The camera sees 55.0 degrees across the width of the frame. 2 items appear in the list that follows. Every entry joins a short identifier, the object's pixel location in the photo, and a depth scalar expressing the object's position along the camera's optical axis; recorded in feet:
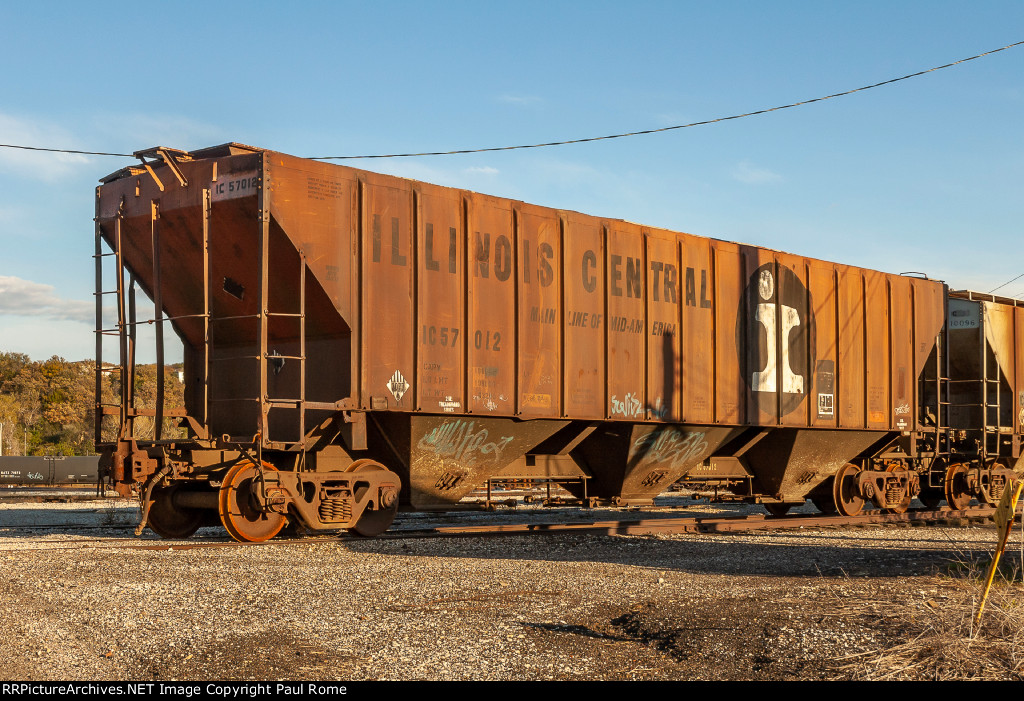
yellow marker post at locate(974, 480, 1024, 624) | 16.08
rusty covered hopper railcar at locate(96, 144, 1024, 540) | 36.40
